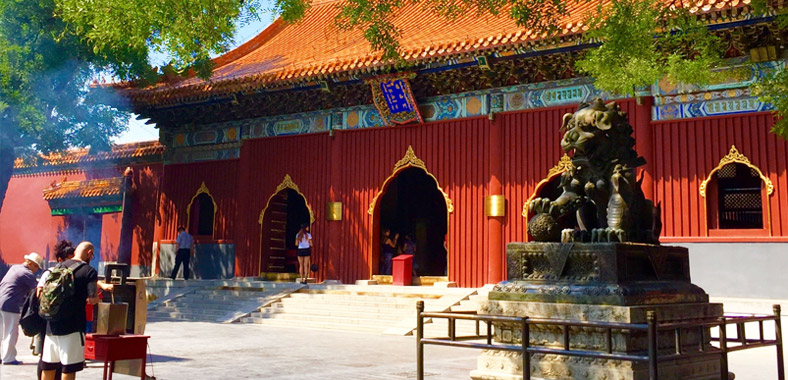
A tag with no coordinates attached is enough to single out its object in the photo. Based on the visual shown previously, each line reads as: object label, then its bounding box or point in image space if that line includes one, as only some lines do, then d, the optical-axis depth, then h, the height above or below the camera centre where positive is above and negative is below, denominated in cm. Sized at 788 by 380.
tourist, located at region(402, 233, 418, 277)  1655 +26
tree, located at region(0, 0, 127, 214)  1307 +310
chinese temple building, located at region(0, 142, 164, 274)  1844 +136
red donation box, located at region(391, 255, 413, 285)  1389 -22
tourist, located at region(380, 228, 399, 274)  1585 +19
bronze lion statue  585 +59
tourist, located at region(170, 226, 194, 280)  1650 +16
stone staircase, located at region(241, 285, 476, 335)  1196 -85
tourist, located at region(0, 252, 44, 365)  732 -43
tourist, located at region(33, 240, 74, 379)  546 +3
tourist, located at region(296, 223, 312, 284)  1512 +12
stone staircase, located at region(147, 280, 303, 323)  1366 -82
